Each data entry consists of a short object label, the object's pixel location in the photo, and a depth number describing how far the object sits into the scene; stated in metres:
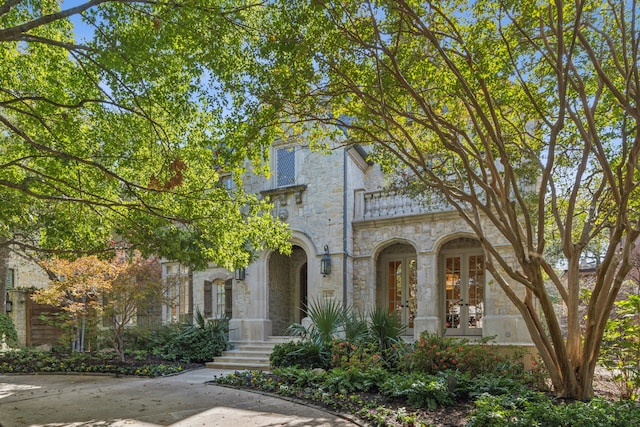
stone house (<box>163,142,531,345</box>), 11.48
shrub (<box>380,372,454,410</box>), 6.10
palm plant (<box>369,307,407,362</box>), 9.44
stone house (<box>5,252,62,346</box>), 15.52
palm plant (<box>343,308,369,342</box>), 9.59
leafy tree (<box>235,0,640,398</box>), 5.86
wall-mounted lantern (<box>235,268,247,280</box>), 13.12
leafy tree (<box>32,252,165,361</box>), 10.68
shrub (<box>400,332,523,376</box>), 7.70
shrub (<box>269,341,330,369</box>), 9.30
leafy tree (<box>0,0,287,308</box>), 5.80
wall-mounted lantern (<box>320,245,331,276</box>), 12.03
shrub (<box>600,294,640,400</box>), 6.66
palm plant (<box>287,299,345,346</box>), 9.79
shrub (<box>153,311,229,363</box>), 11.90
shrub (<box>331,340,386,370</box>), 7.88
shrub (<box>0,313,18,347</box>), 13.45
